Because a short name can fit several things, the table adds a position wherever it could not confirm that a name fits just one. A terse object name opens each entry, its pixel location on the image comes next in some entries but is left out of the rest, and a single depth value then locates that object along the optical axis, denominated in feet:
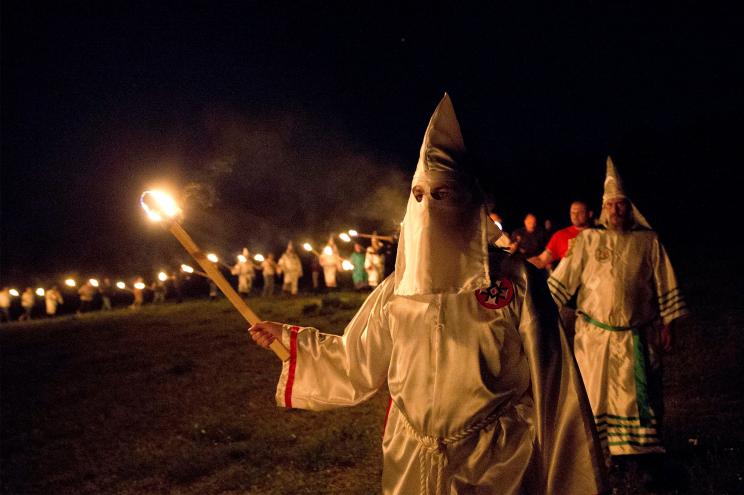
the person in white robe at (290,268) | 68.69
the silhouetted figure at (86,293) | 86.22
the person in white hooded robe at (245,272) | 73.67
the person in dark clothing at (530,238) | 32.32
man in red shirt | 21.89
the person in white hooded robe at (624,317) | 14.94
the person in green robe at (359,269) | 60.49
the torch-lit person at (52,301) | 87.71
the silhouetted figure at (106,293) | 81.30
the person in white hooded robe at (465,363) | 7.91
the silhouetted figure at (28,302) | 85.15
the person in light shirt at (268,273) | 69.46
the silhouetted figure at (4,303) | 84.40
